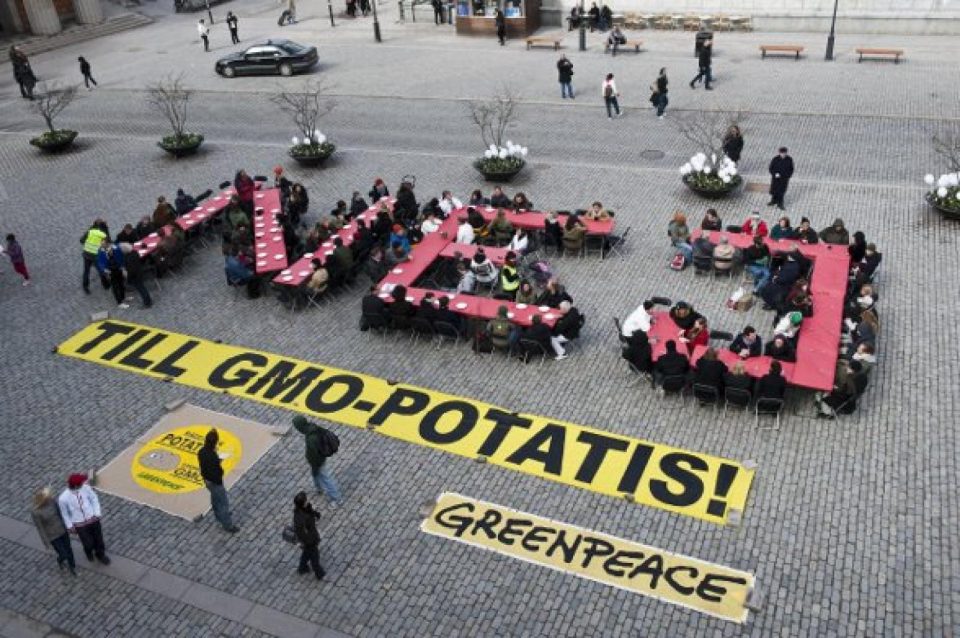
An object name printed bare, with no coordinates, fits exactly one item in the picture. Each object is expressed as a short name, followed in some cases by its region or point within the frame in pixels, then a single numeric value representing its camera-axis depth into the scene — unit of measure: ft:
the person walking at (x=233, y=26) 137.59
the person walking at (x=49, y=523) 35.94
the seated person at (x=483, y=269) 57.88
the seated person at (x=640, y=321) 49.52
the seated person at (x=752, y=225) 60.64
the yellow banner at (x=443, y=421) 41.24
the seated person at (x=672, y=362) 45.39
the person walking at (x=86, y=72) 116.06
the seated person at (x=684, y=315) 48.98
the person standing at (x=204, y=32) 135.54
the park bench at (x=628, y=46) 114.96
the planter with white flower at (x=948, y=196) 63.05
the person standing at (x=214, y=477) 37.56
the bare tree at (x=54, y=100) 94.15
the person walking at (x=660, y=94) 85.81
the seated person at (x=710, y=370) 44.39
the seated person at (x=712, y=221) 60.95
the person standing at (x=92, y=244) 62.28
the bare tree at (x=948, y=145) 72.95
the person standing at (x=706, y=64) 95.61
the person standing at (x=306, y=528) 34.87
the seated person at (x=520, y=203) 65.98
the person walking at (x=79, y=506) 36.35
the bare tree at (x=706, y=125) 81.10
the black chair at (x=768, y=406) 43.50
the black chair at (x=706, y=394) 44.73
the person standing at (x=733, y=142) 71.87
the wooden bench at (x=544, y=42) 119.34
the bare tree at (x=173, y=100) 93.30
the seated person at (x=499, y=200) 67.21
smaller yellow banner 35.29
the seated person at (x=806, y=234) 57.67
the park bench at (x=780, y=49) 105.09
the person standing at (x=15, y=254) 62.23
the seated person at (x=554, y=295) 52.95
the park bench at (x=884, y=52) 100.35
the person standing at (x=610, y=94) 88.28
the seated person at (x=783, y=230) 59.11
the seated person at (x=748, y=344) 46.29
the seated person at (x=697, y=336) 48.03
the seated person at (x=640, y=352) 46.73
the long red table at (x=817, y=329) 44.62
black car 117.08
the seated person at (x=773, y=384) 43.04
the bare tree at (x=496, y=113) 87.59
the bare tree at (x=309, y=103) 92.63
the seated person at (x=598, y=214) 63.26
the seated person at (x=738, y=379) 43.91
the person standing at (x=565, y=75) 94.58
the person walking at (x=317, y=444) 38.17
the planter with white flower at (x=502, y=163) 76.13
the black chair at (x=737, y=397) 44.04
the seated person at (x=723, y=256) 57.72
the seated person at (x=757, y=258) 56.59
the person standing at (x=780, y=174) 66.03
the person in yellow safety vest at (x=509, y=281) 55.52
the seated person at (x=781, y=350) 45.50
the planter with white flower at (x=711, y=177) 68.85
